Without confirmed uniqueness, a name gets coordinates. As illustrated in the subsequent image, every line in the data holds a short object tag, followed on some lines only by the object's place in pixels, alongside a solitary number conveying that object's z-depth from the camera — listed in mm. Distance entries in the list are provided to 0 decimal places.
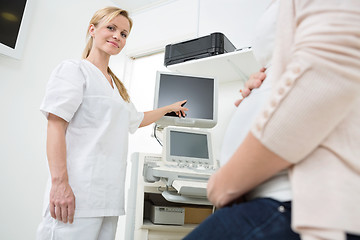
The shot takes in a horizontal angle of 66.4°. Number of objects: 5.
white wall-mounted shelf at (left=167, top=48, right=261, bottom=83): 1690
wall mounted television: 1892
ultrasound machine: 1513
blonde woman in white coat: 979
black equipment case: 1788
